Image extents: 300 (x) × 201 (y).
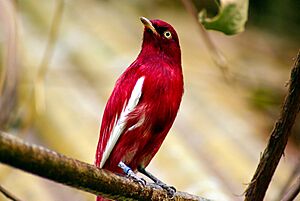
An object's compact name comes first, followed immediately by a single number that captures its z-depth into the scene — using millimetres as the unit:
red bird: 3654
